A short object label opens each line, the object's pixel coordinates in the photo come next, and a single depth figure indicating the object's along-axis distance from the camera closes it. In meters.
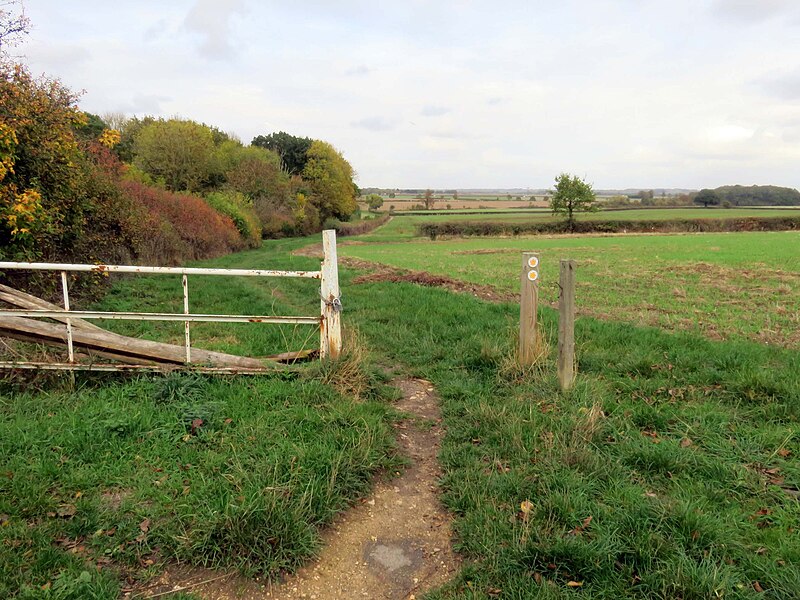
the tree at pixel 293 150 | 71.38
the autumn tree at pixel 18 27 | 9.07
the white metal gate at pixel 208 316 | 5.03
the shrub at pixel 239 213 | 35.59
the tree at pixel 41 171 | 7.97
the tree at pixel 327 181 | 65.25
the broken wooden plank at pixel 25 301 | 5.41
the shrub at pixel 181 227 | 20.54
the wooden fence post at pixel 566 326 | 5.22
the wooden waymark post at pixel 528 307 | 5.80
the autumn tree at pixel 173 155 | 40.16
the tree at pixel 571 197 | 63.00
